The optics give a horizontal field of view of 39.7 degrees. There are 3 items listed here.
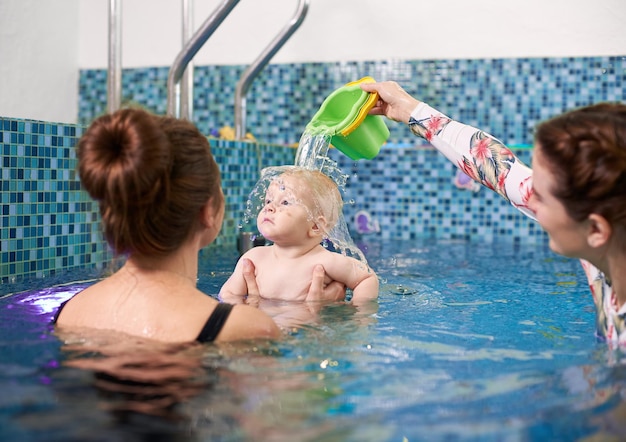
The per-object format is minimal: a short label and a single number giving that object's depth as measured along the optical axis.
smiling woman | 2.08
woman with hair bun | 2.03
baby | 3.63
